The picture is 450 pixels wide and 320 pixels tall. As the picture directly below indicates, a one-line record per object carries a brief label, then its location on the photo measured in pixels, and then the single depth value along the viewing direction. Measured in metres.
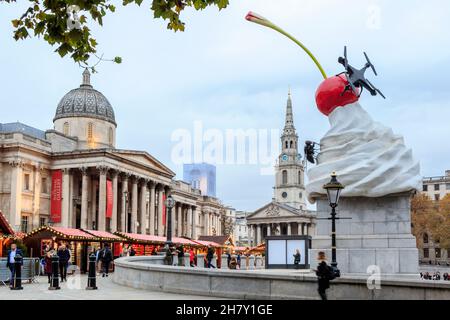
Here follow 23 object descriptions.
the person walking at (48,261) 27.05
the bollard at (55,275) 20.50
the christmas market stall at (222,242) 78.58
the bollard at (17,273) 20.81
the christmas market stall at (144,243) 52.88
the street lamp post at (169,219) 31.84
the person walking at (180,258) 34.22
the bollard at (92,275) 20.41
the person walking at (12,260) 21.73
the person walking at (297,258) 34.91
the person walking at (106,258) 29.90
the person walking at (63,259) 26.35
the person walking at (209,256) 39.06
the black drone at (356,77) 21.39
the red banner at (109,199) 67.50
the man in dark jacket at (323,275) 13.17
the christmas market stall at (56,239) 41.06
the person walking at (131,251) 39.72
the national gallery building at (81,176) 64.12
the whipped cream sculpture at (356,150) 20.30
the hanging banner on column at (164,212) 81.64
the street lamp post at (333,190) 17.03
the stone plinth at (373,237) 19.88
